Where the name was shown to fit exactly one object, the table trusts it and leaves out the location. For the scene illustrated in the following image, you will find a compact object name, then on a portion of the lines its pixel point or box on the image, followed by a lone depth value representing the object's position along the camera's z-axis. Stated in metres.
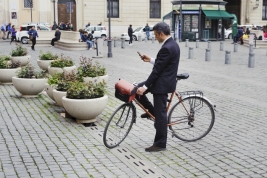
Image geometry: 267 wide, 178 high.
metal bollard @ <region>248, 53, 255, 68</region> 19.46
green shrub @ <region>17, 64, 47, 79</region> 11.85
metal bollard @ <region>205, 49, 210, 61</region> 22.14
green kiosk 39.62
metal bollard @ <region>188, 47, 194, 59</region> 23.47
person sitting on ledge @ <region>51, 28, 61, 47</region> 32.94
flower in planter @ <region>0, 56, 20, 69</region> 13.88
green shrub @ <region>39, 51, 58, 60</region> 15.94
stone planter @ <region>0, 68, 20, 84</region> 13.73
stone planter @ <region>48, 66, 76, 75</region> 13.26
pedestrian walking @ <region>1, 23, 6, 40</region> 44.45
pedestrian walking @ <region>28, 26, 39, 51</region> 29.67
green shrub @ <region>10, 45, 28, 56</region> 16.58
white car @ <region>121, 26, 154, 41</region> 43.41
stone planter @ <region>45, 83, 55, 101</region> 10.59
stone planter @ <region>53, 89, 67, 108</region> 9.69
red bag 7.04
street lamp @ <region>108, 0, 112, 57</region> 24.32
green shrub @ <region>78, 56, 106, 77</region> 10.81
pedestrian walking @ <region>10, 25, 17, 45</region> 38.11
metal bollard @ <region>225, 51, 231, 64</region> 20.72
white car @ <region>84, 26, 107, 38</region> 43.59
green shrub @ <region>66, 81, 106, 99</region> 8.63
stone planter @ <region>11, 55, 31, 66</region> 16.34
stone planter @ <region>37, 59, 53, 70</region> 15.88
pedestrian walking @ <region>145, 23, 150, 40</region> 43.31
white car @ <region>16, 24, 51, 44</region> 39.03
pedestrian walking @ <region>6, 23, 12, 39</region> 43.89
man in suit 6.82
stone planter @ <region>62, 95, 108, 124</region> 8.55
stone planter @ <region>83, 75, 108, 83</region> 10.62
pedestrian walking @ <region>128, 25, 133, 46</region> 36.35
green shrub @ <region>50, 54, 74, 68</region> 13.43
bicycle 7.29
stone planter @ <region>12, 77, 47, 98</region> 11.55
